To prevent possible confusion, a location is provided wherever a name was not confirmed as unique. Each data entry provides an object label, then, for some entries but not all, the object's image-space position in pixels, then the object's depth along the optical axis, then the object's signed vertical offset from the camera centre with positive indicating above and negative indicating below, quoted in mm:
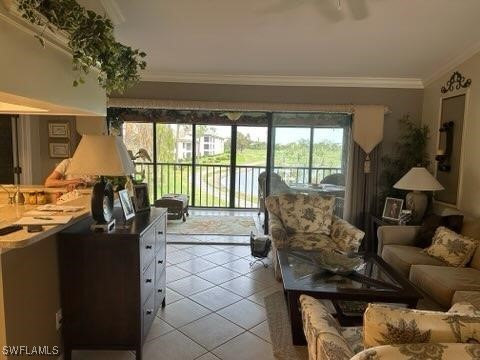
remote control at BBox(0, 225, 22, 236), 1607 -406
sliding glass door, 7090 -74
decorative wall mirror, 3805 +253
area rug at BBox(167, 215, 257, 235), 5426 -1285
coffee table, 2266 -930
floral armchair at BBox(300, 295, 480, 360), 973 -571
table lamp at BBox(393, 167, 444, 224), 3779 -346
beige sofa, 2494 -952
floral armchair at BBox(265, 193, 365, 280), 3504 -784
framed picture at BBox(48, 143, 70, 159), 5043 -17
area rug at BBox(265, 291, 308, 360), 2330 -1379
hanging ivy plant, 1627 +636
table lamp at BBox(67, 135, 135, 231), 2100 -101
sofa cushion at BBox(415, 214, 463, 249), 3289 -695
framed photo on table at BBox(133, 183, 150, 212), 2672 -381
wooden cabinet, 2070 -868
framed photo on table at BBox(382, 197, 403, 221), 4211 -675
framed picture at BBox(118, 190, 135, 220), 2361 -393
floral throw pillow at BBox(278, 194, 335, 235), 3855 -695
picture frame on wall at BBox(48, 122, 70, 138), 5016 +285
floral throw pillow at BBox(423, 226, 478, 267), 2959 -821
